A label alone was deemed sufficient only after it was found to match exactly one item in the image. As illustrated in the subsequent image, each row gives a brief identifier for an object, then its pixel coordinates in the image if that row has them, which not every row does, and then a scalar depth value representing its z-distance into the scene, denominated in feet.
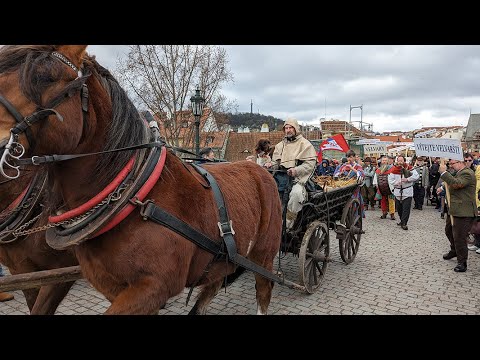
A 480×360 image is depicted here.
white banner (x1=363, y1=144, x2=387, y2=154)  59.16
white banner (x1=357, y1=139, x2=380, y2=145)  87.30
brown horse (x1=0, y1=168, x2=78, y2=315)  9.27
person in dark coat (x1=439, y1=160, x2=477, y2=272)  20.12
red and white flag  35.76
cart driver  14.93
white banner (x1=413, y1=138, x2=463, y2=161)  21.81
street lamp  35.04
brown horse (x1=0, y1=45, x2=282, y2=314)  5.21
